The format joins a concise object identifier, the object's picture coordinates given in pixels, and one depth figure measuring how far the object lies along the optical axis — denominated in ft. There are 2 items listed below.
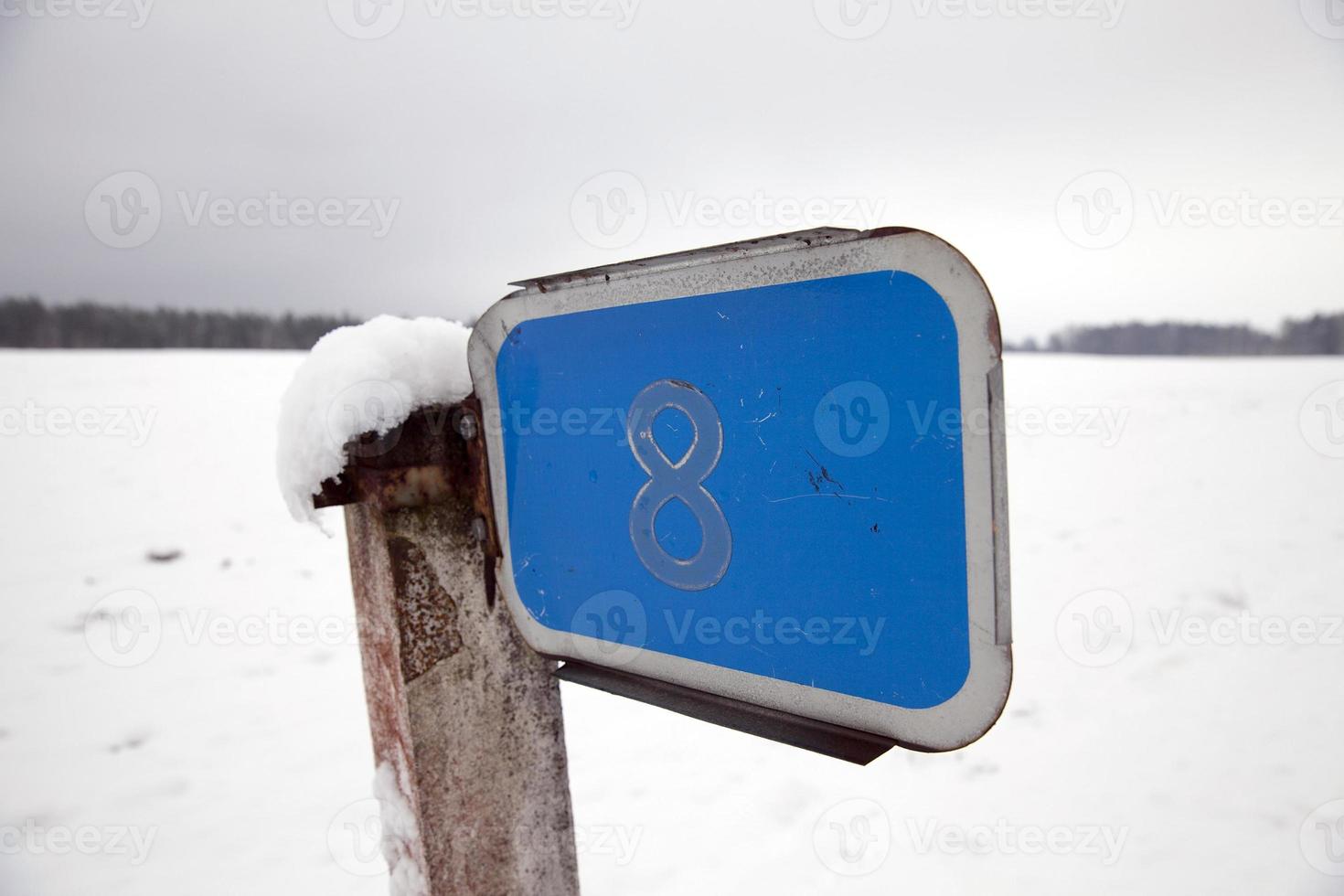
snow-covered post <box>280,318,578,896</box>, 3.27
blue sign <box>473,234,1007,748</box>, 2.07
